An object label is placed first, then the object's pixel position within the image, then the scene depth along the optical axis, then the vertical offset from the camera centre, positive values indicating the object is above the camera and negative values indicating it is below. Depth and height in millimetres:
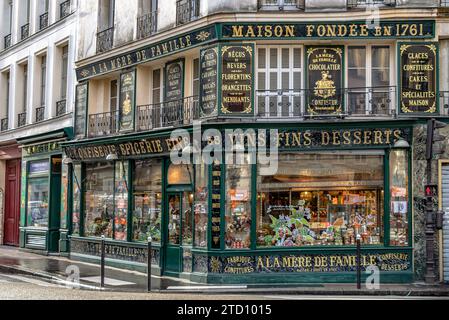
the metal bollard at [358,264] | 14391 -1226
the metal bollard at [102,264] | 15008 -1344
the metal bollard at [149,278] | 14523 -1585
